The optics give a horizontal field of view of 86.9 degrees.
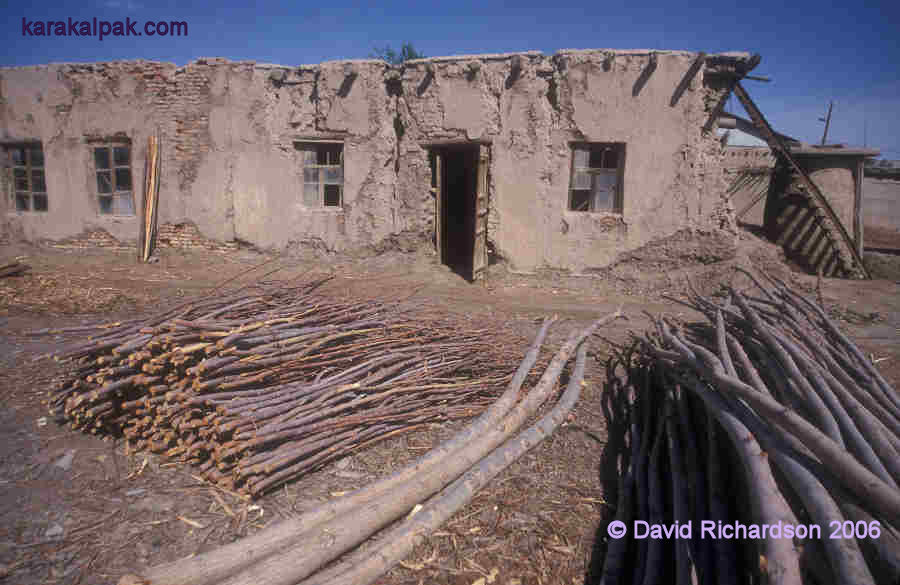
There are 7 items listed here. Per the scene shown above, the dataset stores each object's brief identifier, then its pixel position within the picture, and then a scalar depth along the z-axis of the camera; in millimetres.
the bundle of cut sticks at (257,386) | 2625
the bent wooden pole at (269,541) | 1791
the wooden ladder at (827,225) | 8375
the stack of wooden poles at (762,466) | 1509
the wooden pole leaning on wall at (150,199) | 8719
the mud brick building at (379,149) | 7359
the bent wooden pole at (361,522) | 1896
